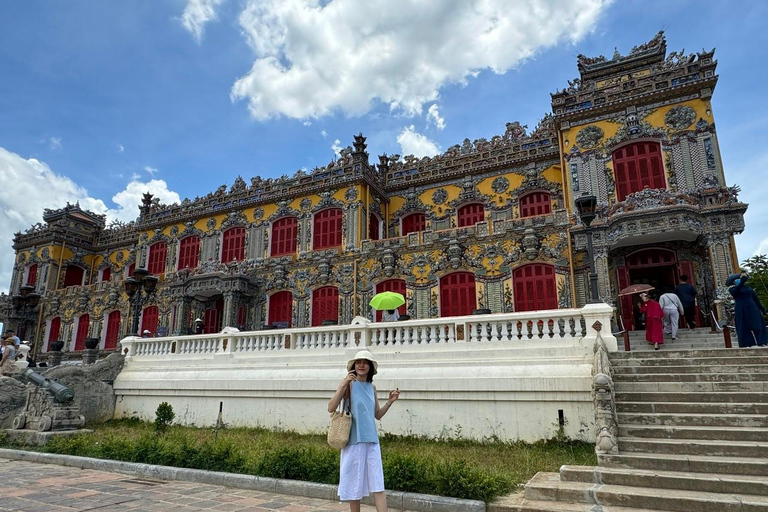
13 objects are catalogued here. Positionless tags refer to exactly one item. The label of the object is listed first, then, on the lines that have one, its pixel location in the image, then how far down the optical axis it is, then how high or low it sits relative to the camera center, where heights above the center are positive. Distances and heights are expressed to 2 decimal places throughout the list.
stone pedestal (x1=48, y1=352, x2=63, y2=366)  22.72 +1.49
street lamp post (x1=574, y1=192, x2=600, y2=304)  9.85 +3.45
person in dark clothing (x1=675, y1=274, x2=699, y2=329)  13.61 +2.54
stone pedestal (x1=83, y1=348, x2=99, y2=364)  19.31 +1.38
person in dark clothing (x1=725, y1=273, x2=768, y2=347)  9.83 +1.42
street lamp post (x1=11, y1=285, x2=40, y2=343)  18.54 +3.41
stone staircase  5.26 -0.64
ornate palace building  15.92 +6.08
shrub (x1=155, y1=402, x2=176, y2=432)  11.20 -0.52
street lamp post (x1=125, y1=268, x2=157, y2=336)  15.24 +3.18
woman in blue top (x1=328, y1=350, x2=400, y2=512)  4.34 -0.47
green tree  20.11 +4.63
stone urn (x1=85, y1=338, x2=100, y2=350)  18.89 +1.77
